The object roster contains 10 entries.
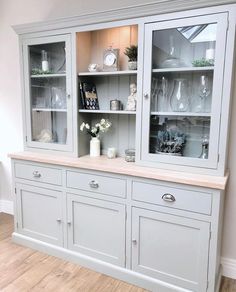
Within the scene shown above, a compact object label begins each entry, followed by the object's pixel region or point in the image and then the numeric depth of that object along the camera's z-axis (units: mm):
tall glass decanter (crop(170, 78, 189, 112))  1935
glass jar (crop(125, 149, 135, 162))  2174
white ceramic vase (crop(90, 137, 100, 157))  2365
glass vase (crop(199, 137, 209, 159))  1810
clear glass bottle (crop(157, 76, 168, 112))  1972
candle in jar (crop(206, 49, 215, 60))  1721
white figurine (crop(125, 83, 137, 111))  2219
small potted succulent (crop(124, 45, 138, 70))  2104
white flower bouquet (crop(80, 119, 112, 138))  2333
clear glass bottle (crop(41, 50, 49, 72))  2431
